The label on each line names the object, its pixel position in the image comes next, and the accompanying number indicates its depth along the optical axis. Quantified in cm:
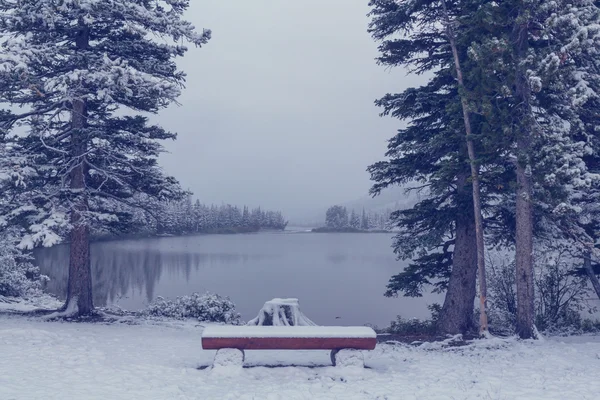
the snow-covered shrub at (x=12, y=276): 2109
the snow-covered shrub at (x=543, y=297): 1583
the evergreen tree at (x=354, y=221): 14388
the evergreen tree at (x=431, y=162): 1341
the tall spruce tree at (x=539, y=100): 1066
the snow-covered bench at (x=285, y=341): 830
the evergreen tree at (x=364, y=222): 14318
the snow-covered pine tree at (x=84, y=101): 1218
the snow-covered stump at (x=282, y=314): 1029
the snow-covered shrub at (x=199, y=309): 1867
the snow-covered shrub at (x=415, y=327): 1518
